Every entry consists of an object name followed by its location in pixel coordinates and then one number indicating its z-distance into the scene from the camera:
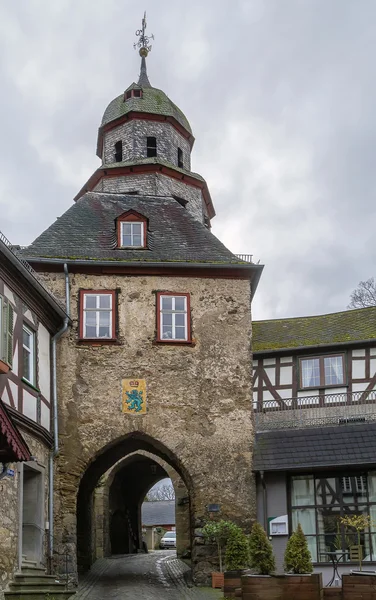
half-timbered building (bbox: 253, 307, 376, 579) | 18.77
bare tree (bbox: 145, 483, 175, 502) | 94.62
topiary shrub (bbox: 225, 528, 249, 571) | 17.12
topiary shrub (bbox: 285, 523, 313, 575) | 14.51
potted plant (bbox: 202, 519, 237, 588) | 18.19
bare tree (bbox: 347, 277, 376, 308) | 43.09
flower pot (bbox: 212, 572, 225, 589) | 17.68
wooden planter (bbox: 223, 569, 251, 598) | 15.39
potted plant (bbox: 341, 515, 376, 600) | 13.64
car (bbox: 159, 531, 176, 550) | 48.34
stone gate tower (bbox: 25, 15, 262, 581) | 18.98
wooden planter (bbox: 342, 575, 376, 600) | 13.62
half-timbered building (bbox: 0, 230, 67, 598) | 14.46
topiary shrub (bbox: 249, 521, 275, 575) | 14.73
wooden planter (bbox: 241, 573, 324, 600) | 13.90
